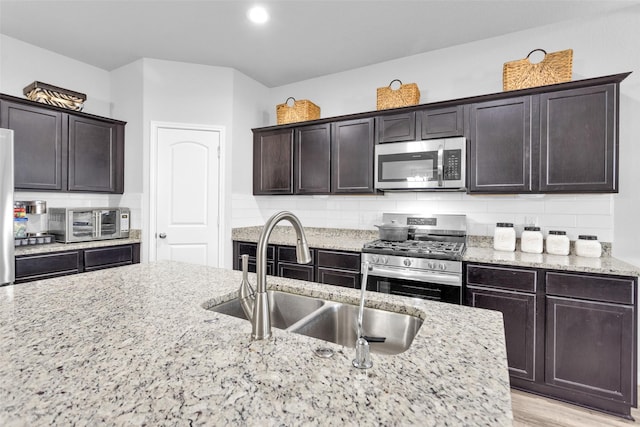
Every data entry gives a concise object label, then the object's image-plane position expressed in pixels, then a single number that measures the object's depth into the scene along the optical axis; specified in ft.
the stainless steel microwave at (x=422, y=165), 8.97
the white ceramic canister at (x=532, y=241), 8.35
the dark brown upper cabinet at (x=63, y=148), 9.22
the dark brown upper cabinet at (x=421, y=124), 9.12
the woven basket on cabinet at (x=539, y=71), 7.89
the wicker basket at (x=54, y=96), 9.72
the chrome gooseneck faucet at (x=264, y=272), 2.85
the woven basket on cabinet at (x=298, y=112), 11.70
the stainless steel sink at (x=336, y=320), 3.93
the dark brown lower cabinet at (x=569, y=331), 6.49
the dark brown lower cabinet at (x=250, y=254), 10.93
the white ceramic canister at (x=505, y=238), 8.69
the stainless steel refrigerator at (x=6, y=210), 7.94
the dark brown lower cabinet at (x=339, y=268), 9.44
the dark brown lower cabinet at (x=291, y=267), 10.19
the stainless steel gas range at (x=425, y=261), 7.95
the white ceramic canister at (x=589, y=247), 7.79
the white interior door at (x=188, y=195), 11.45
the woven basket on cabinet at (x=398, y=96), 9.96
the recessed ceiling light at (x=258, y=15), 8.45
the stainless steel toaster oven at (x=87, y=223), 9.86
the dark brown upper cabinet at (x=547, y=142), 7.48
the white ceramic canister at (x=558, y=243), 8.08
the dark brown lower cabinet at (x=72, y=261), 8.66
